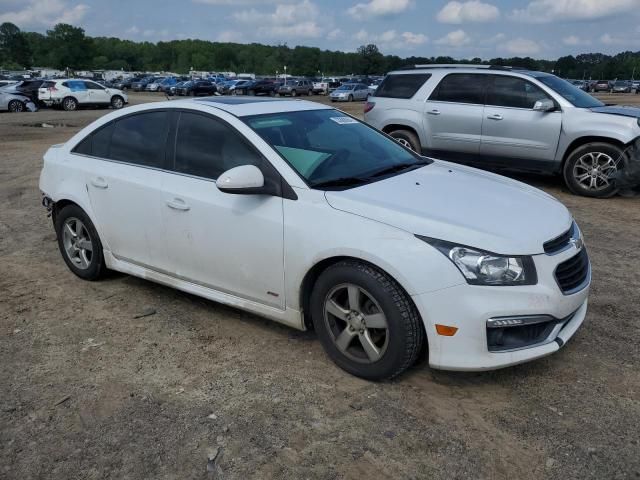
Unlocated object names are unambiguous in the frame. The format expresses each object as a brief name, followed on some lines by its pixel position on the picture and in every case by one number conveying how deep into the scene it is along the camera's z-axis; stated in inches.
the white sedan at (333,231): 117.9
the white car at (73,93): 1129.4
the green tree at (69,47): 3619.6
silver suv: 317.1
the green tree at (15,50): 4736.7
